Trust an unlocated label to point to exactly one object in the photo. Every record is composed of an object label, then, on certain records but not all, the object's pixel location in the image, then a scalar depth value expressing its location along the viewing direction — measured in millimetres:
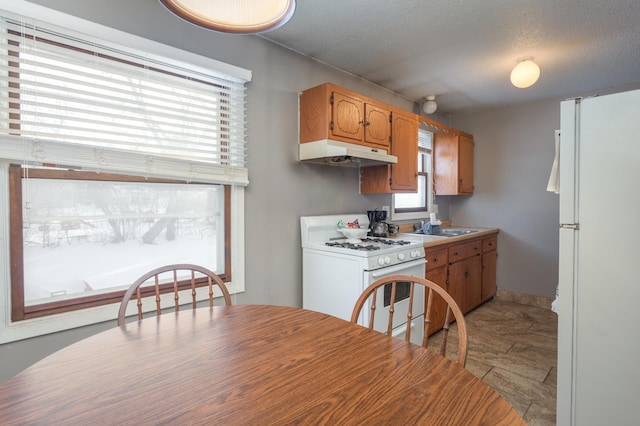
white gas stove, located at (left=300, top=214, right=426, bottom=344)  2158
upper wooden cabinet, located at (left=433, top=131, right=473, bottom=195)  4004
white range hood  2307
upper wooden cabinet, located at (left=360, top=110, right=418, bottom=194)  2975
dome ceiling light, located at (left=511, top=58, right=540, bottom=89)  2473
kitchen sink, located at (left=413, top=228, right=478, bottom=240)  3626
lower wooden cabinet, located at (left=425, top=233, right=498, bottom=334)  2928
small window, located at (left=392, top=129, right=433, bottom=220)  3916
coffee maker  3029
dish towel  1876
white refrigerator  1394
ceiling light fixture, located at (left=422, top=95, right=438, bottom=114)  3688
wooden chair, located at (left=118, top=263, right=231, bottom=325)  1260
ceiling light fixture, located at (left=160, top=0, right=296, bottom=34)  904
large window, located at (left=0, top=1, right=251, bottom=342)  1415
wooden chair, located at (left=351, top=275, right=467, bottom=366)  983
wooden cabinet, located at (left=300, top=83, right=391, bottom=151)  2367
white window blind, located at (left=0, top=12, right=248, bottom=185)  1413
